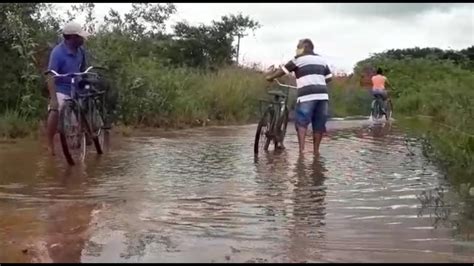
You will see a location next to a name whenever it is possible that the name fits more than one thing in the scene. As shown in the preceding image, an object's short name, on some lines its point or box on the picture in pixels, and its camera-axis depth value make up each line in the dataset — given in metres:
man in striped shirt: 11.03
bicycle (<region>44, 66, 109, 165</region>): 9.42
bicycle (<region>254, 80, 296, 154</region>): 11.53
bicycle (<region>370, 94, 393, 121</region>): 21.77
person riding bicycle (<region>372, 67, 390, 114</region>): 21.70
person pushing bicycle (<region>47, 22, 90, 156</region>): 9.69
